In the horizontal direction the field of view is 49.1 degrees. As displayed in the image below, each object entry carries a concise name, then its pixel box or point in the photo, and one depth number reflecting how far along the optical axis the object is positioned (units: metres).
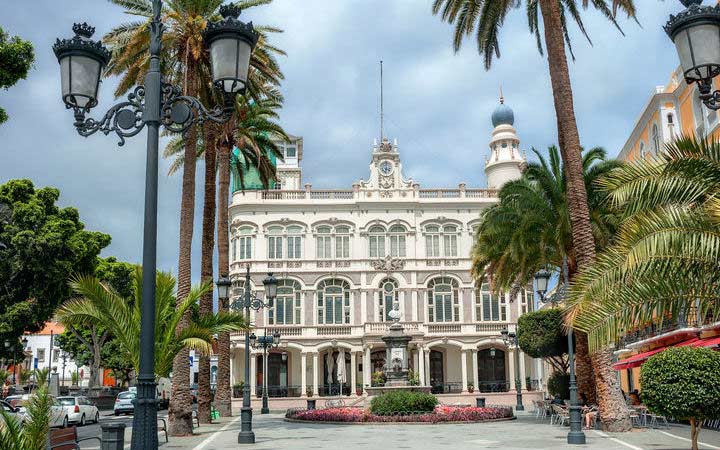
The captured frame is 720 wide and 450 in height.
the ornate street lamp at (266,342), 42.32
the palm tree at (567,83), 22.28
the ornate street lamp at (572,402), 19.47
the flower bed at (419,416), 28.66
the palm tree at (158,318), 18.86
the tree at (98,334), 53.76
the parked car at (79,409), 33.69
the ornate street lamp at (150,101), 8.63
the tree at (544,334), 32.12
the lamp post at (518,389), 42.81
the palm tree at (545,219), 27.84
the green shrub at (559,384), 33.62
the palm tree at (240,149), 33.00
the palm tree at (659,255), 12.83
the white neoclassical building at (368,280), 58.25
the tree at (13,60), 17.34
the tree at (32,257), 37.12
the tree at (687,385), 13.93
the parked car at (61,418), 30.61
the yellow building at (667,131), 31.27
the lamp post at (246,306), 21.58
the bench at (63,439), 12.35
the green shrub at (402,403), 29.69
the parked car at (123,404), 44.69
